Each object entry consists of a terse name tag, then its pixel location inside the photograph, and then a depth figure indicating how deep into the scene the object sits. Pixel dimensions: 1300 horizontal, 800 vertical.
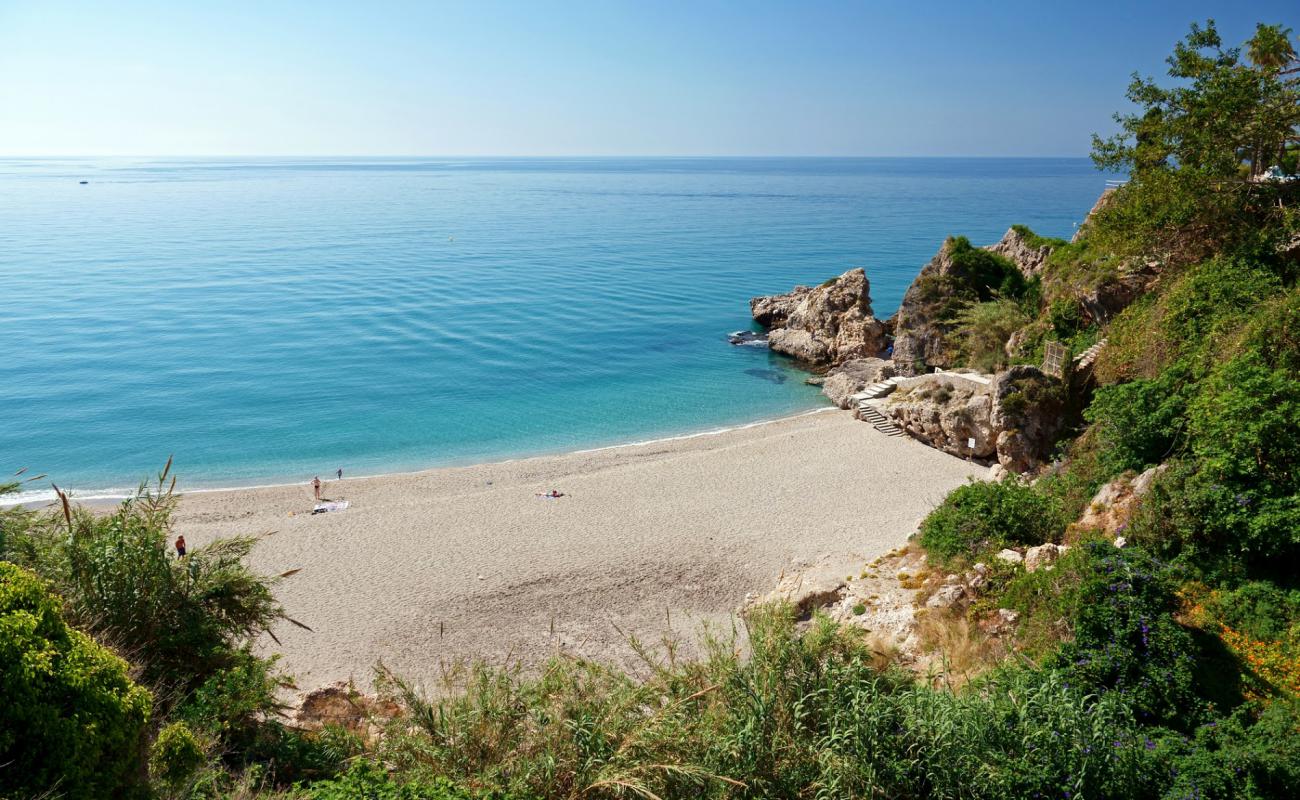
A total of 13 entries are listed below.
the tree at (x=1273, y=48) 19.61
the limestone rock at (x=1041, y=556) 13.51
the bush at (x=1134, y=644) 9.18
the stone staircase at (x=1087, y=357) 22.64
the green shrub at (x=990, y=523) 15.38
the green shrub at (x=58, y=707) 6.11
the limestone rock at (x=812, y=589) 16.02
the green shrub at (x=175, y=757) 7.80
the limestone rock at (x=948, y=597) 13.55
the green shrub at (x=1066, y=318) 25.22
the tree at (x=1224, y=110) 18.33
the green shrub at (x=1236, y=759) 7.46
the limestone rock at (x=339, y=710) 11.59
